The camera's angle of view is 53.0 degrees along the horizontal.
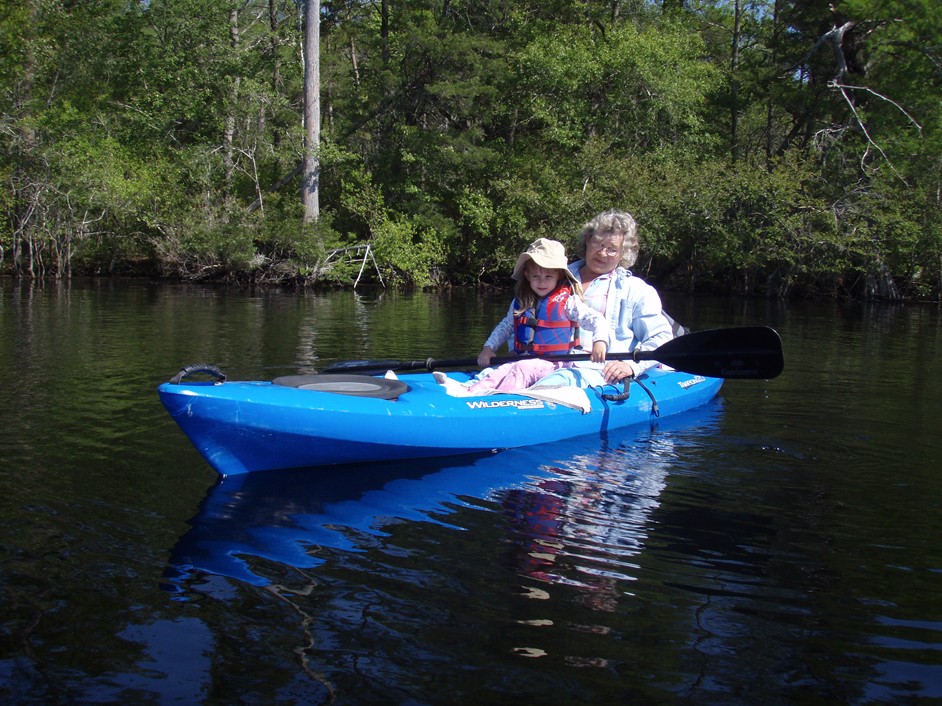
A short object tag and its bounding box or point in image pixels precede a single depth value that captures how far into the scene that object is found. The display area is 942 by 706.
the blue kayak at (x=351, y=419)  4.43
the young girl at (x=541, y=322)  5.54
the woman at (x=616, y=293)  5.86
